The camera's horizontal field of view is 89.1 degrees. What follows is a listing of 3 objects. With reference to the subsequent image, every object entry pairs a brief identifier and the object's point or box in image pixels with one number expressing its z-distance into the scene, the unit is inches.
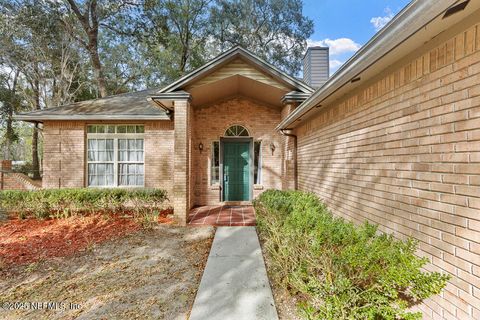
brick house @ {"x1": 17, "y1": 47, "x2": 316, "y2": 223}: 334.3
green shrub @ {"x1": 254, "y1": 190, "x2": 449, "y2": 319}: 78.3
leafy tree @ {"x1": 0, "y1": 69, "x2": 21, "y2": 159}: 690.5
